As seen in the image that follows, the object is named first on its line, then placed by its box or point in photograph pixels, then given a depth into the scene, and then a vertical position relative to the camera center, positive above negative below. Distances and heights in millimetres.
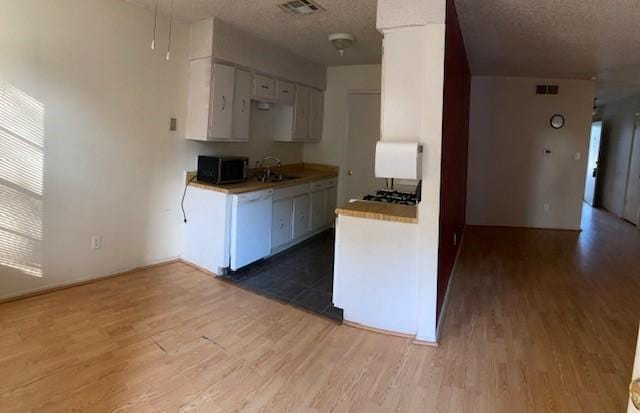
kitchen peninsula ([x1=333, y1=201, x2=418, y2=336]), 2713 -684
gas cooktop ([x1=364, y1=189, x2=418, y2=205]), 3232 -231
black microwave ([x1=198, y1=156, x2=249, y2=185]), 3898 -97
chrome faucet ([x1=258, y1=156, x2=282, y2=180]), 4830 -25
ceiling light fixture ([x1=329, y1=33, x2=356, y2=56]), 4010 +1290
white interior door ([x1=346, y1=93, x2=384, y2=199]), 5703 +382
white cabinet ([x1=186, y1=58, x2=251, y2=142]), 3854 +573
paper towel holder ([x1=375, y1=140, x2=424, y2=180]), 2469 +71
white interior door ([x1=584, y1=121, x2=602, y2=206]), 9219 +508
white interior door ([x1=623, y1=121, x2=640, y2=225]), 7055 +18
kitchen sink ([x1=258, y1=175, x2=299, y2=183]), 4578 -178
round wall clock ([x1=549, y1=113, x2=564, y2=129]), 6246 +924
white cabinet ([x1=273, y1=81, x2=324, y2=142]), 5250 +629
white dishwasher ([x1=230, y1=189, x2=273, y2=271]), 3785 -646
